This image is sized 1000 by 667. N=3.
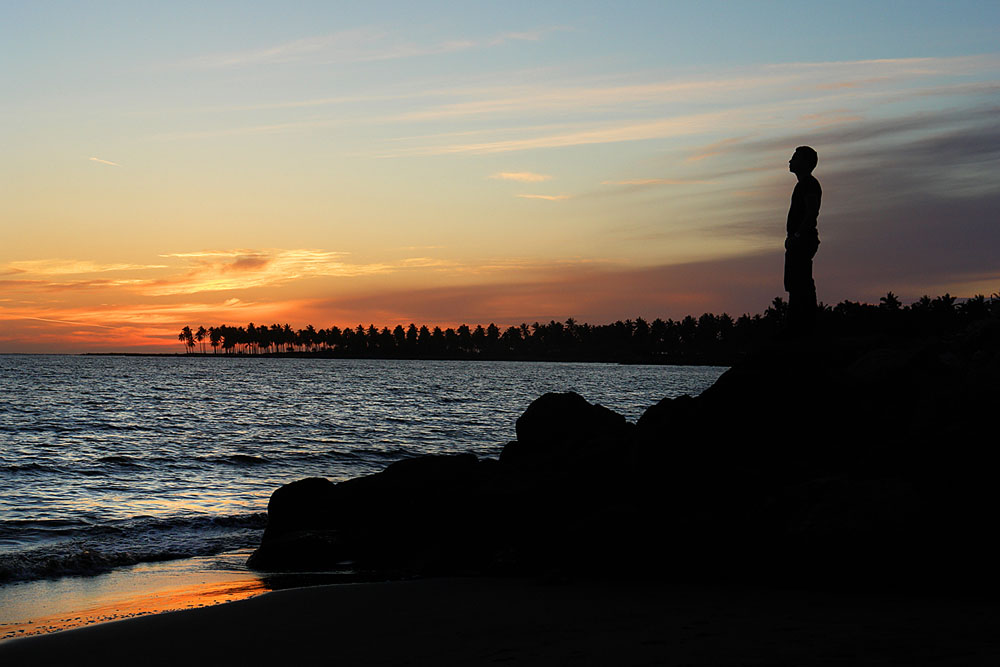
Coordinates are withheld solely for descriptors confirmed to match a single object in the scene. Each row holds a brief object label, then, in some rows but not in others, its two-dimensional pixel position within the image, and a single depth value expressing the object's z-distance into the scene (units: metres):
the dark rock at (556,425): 17.88
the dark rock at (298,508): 15.30
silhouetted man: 15.09
